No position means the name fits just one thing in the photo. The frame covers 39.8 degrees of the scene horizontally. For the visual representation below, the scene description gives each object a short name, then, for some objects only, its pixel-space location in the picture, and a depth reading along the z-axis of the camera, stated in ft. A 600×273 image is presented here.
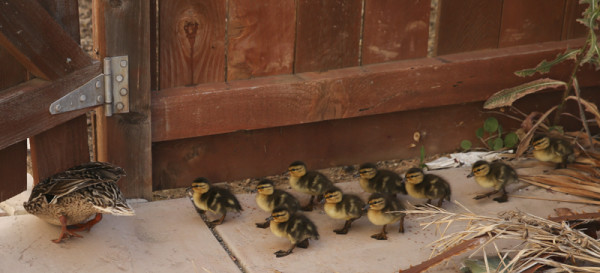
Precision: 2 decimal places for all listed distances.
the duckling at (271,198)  16.42
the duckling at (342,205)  16.10
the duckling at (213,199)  16.44
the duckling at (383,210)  15.87
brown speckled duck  14.83
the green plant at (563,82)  17.75
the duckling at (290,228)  15.42
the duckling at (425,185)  17.03
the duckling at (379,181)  17.30
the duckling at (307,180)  17.12
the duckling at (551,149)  18.56
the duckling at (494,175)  17.53
